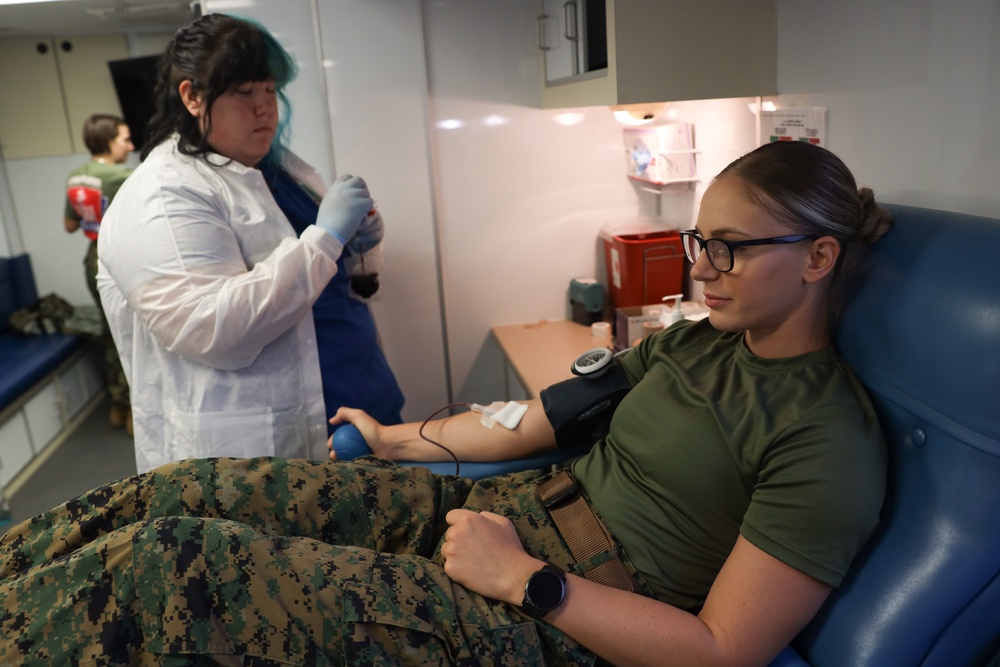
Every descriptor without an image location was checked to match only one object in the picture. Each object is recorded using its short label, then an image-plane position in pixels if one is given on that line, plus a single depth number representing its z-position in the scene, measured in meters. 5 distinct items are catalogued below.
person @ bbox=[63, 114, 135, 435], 3.82
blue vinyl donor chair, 0.95
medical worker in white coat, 1.58
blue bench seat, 3.34
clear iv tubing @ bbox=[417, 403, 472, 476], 1.63
